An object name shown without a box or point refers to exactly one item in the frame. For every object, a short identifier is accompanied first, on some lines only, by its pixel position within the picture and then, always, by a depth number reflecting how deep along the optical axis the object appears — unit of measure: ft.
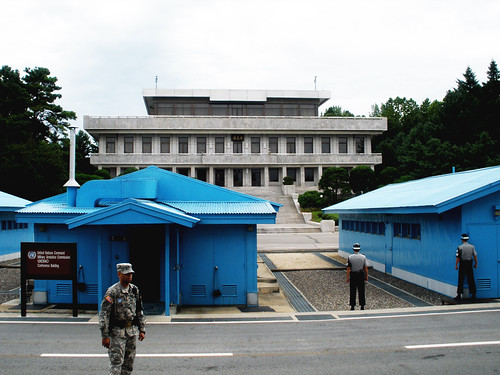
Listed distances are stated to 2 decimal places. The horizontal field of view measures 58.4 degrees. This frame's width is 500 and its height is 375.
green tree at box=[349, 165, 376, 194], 161.79
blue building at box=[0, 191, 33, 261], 81.20
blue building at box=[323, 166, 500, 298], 44.91
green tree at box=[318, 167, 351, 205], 157.99
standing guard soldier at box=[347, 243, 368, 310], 41.98
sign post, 39.88
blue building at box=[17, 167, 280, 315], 44.27
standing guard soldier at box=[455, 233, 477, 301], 42.65
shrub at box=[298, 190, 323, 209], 161.68
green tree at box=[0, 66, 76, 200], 118.62
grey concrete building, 200.23
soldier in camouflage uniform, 20.38
